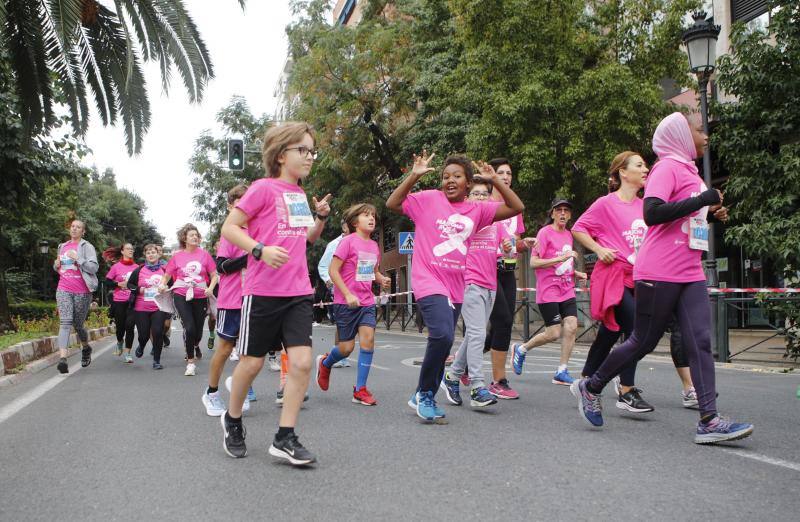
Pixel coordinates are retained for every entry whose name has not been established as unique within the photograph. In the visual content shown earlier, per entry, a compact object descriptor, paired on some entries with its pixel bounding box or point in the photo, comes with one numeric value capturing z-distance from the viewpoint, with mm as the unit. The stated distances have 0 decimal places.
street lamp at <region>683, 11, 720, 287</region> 10977
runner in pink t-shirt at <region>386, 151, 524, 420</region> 5195
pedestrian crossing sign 19922
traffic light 19062
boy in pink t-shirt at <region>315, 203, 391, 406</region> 6629
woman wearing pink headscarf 4402
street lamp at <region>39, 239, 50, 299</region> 28625
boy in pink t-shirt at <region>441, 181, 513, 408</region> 5809
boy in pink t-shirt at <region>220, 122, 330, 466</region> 4062
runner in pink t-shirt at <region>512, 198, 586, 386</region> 7500
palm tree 5602
